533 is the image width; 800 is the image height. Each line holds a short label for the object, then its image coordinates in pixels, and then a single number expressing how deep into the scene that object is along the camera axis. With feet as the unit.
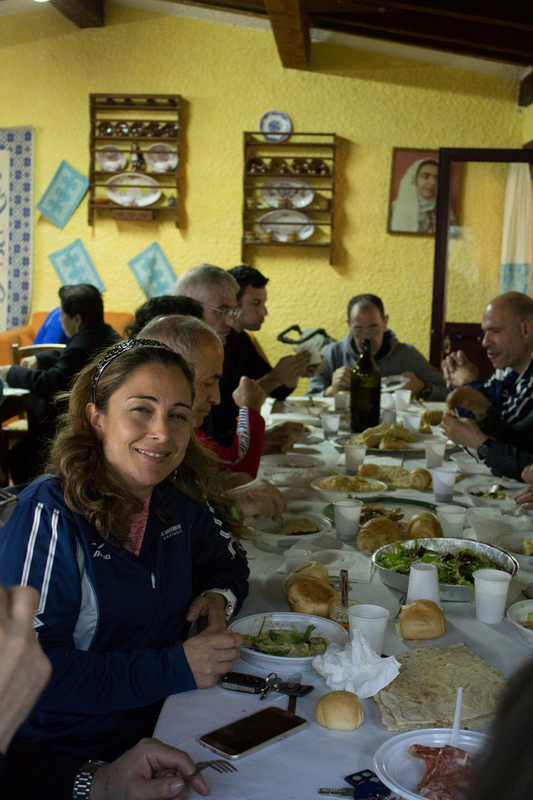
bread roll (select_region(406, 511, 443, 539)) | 5.66
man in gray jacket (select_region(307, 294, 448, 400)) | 14.29
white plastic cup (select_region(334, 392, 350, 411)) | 12.72
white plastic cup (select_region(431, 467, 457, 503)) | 7.13
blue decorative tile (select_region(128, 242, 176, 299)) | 20.39
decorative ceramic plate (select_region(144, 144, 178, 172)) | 19.67
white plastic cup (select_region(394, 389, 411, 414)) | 12.33
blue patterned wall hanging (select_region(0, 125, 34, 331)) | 20.61
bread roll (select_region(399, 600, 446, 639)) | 4.13
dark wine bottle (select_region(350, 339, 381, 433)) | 11.10
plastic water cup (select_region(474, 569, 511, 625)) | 4.35
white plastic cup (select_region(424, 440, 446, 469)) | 8.49
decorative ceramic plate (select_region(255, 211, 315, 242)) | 19.56
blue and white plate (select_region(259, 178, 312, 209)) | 19.44
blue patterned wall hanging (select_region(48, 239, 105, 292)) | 20.68
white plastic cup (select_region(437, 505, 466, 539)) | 5.97
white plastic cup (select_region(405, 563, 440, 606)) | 4.38
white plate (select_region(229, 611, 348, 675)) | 3.77
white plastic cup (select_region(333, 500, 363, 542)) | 5.95
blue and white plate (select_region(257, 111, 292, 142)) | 19.40
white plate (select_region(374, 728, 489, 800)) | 2.71
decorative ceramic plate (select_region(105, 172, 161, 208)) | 19.86
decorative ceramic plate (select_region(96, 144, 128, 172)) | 19.84
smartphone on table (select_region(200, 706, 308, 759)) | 3.08
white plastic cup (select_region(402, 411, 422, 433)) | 10.68
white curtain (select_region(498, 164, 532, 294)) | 17.71
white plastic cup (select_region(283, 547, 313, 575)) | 5.02
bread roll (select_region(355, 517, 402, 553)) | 5.64
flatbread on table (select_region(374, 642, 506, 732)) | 3.26
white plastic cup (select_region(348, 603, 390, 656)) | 3.84
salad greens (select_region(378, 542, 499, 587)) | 4.80
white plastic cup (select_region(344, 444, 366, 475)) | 8.36
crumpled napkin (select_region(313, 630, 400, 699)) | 3.47
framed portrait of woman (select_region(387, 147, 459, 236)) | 19.40
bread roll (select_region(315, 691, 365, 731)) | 3.24
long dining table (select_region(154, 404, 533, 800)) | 2.89
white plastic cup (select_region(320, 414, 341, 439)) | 10.76
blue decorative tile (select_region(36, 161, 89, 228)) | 20.39
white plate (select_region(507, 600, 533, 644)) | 4.07
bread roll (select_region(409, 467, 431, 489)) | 7.70
